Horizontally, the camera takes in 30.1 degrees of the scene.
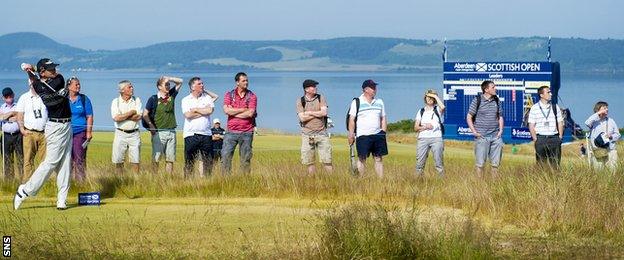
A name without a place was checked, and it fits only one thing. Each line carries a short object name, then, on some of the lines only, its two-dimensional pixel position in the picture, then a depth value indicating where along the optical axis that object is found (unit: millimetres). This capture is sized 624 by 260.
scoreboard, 37750
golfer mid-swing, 14711
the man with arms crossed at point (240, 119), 18594
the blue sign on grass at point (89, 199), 15500
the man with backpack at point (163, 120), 19266
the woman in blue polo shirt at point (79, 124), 17891
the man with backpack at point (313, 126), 18438
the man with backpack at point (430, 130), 18547
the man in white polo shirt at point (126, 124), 18859
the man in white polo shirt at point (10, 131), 19500
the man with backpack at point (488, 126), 18469
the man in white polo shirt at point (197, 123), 19016
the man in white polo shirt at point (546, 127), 18377
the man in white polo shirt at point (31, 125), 15930
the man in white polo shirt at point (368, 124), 18469
